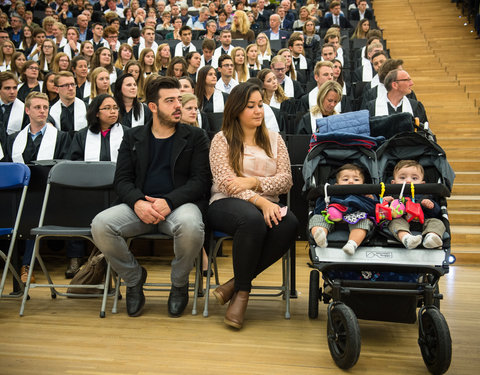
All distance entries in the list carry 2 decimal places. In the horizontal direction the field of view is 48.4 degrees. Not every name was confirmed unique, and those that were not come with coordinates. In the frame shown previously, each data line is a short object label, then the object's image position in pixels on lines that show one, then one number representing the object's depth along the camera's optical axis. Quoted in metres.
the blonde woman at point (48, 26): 8.80
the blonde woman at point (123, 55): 7.16
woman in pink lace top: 2.57
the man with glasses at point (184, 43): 8.21
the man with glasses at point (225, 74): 5.84
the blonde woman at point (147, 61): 6.59
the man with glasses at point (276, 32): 8.68
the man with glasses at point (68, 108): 4.99
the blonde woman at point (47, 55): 7.25
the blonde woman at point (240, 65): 6.14
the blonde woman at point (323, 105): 4.27
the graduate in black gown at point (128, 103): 4.47
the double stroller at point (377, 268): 2.05
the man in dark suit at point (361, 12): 9.55
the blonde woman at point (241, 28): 8.77
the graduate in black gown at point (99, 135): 3.76
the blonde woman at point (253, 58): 6.84
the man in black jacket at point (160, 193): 2.71
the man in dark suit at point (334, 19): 9.30
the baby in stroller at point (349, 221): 2.35
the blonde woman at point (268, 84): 5.19
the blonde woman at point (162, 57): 7.00
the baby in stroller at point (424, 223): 2.28
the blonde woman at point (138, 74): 5.53
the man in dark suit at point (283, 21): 9.42
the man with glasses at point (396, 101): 3.75
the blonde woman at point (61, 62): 6.63
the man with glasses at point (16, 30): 9.38
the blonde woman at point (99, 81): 5.07
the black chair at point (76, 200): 2.84
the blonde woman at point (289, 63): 6.42
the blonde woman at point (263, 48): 7.31
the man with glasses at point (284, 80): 5.98
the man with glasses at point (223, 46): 7.64
